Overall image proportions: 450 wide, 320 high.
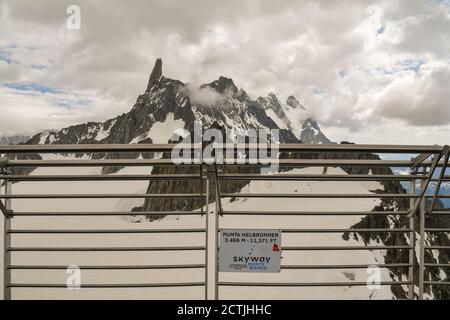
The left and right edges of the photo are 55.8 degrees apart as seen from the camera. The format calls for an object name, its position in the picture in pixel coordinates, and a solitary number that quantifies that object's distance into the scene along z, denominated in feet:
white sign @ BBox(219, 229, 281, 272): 12.12
